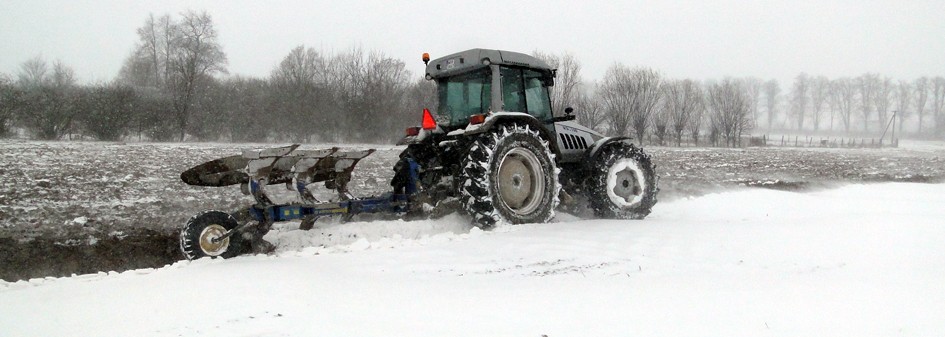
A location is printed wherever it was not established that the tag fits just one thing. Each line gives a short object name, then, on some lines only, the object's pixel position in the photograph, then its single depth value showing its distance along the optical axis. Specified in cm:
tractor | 516
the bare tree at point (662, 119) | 4364
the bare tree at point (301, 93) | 3300
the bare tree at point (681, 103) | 4634
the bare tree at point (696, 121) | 4834
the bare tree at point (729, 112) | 4909
